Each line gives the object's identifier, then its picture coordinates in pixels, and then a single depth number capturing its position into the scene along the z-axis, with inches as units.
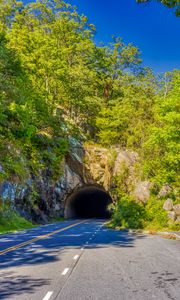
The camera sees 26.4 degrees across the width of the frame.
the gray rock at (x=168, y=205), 1285.3
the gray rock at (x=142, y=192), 1443.2
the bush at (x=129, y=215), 1229.0
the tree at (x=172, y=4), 368.5
